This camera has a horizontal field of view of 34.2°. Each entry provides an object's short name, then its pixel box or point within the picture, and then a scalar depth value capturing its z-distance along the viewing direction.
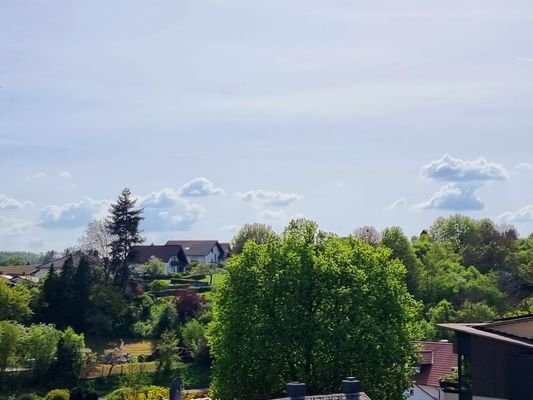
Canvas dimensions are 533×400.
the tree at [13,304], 69.38
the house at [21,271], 109.64
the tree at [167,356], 63.53
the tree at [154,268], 101.44
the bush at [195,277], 99.44
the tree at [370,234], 83.75
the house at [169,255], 121.18
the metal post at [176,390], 26.88
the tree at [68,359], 62.10
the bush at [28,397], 53.66
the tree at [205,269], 103.56
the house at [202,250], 136.25
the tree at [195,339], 67.06
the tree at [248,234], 99.69
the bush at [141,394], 48.34
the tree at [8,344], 60.12
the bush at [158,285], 88.50
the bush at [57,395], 53.12
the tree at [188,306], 76.69
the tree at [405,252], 75.56
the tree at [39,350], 61.53
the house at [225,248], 142.24
